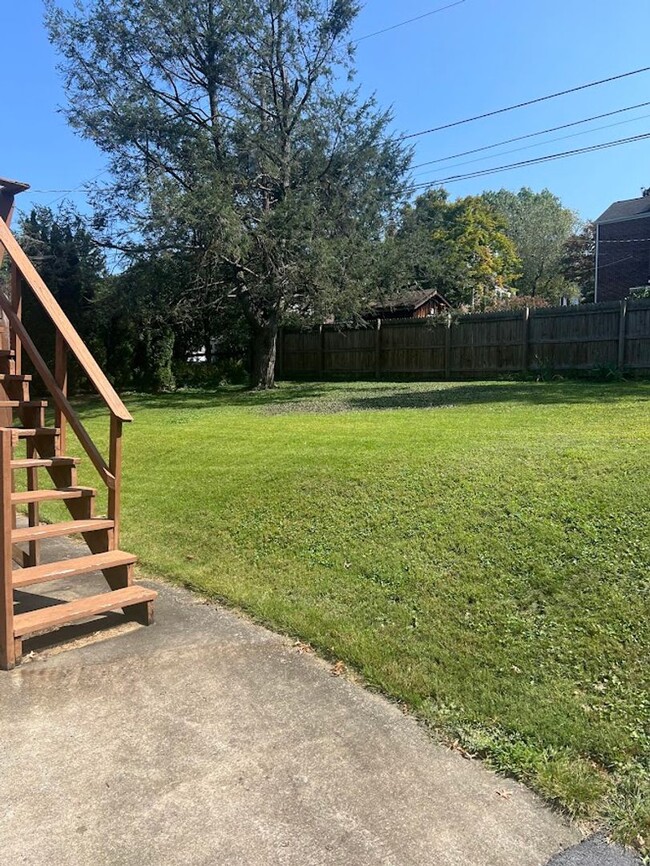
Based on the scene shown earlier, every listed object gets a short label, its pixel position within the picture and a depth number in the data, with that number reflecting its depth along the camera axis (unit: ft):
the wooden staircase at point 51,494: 11.49
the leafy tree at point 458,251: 60.34
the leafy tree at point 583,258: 142.92
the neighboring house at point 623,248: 91.35
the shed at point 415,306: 86.45
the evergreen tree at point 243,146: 48.78
